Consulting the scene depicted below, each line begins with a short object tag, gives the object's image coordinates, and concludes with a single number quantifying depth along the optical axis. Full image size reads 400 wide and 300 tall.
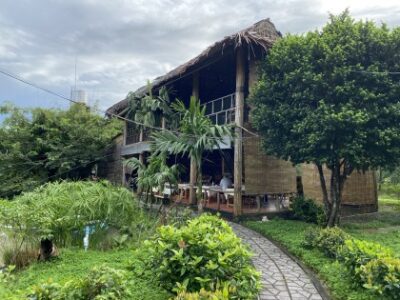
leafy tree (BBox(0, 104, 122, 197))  15.23
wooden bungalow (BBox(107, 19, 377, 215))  9.36
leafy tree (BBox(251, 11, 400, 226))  7.09
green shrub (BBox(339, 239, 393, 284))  4.36
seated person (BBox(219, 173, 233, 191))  10.45
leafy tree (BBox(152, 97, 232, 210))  7.63
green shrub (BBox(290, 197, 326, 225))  9.13
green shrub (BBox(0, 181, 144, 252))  5.79
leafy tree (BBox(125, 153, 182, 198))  8.16
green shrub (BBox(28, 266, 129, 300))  3.01
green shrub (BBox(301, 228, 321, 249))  6.24
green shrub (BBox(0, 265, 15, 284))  3.48
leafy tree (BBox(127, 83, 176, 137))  12.11
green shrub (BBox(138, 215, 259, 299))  3.48
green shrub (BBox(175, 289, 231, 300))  2.86
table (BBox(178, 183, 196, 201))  12.13
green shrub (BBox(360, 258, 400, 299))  3.86
